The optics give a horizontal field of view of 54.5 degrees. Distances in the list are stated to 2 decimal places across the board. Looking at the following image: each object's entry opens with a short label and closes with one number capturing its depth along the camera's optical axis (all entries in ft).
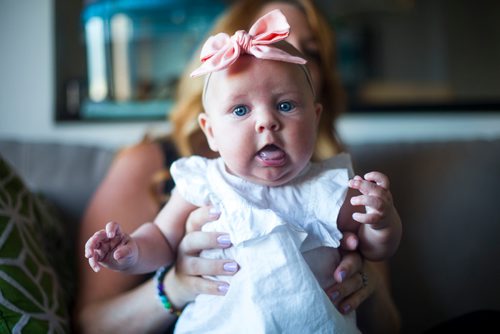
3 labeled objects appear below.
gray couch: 3.89
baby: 2.01
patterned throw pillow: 2.43
